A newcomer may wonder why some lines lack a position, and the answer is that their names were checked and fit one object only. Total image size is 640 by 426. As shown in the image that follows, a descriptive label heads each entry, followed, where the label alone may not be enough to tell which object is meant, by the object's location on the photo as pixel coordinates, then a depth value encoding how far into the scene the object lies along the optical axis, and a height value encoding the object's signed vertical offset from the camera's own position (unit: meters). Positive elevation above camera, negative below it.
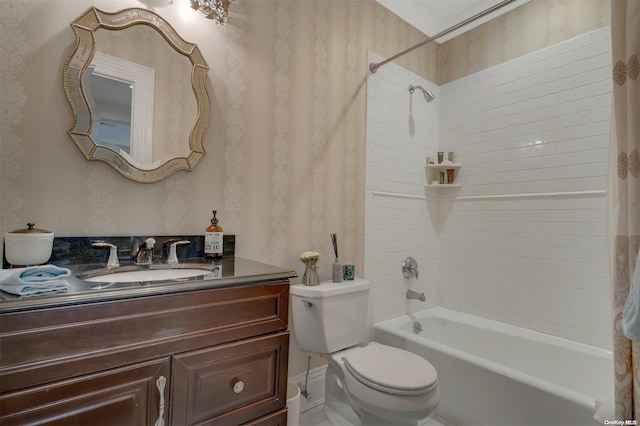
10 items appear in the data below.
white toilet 1.36 -0.68
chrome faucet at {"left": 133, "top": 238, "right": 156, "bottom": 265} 1.33 -0.14
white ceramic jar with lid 1.04 -0.09
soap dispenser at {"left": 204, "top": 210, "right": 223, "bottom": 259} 1.48 -0.10
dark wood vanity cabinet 0.74 -0.39
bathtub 1.44 -0.80
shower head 2.57 +1.08
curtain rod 1.61 +1.13
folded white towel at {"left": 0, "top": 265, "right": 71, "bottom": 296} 0.77 -0.16
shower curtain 1.07 +0.15
